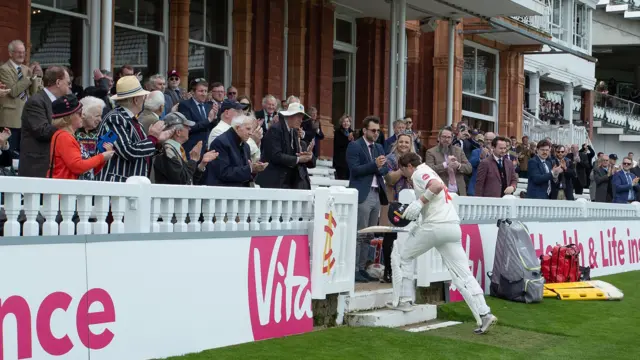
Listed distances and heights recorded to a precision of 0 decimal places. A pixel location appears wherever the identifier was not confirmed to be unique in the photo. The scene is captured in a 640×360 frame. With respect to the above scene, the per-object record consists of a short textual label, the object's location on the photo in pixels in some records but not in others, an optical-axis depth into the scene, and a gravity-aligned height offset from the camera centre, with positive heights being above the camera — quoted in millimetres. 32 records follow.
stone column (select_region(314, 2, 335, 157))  22047 +2177
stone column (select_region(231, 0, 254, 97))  19500 +2376
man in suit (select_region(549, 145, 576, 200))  17502 +5
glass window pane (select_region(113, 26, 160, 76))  16969 +2050
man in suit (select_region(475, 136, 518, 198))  14961 +111
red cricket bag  13391 -1060
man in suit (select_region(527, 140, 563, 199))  16031 +121
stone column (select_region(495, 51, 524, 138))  32406 +2728
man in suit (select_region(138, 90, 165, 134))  9281 +583
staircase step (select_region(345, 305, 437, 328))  9500 -1277
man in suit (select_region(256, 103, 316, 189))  10539 +213
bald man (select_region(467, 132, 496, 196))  16656 +353
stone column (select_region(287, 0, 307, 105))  21141 +2537
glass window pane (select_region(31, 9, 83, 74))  15273 +1967
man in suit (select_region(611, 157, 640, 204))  20781 -50
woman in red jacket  7203 +161
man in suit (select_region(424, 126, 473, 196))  14211 +247
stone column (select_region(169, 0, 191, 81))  17984 +2353
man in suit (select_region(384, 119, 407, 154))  15539 +735
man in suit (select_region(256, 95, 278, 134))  14000 +879
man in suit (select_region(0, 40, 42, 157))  11328 +915
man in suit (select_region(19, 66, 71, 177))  7742 +259
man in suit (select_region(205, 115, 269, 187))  9367 +152
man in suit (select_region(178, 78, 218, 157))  11781 +712
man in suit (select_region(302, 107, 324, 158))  14983 +668
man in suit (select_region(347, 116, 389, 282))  11484 -19
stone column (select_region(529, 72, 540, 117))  36844 +3104
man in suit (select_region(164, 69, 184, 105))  13320 +1122
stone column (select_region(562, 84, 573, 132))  40156 +3115
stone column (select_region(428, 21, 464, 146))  27078 +2732
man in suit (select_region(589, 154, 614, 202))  21406 +106
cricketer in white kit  9586 -529
